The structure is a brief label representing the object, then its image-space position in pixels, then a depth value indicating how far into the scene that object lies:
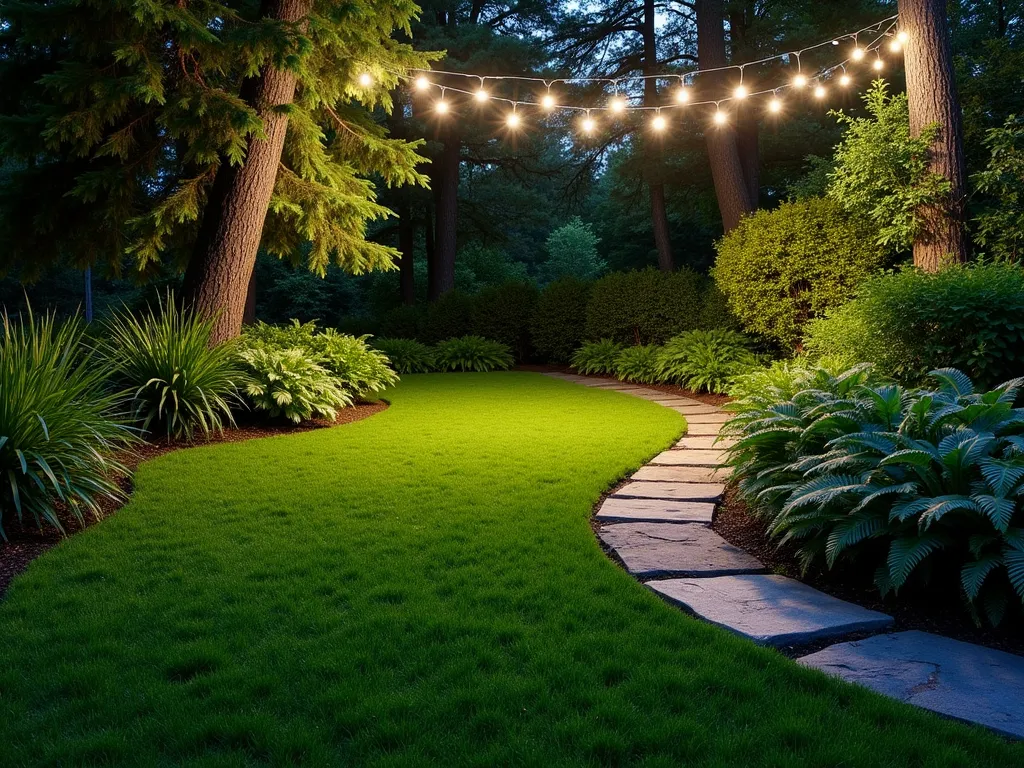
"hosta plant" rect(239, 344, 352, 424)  6.70
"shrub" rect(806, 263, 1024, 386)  5.11
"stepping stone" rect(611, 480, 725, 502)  4.46
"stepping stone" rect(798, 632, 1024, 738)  2.04
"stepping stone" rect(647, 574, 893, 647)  2.58
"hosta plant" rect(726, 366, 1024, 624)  2.71
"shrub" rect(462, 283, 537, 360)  14.62
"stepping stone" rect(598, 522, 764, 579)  3.25
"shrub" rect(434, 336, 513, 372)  13.30
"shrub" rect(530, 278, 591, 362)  13.46
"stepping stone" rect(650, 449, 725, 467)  5.37
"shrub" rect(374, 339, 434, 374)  12.98
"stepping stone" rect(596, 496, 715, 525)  4.03
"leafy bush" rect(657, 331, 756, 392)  9.02
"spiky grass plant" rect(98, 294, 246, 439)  6.07
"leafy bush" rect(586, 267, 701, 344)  11.34
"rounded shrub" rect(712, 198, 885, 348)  8.15
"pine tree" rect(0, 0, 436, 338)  6.52
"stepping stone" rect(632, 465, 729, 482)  4.91
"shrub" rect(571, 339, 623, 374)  12.02
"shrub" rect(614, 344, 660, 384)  10.73
